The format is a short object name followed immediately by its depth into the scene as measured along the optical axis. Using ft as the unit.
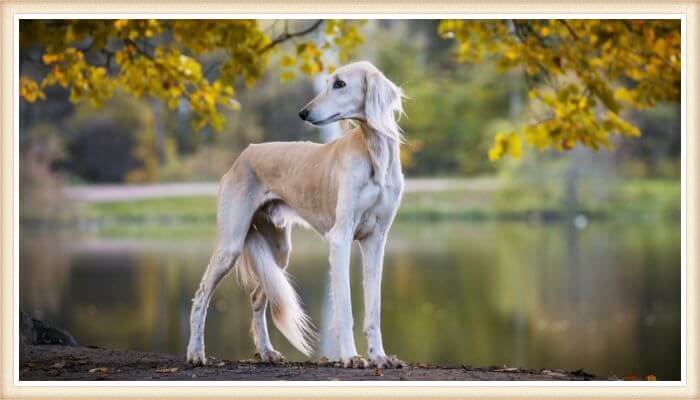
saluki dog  29.89
